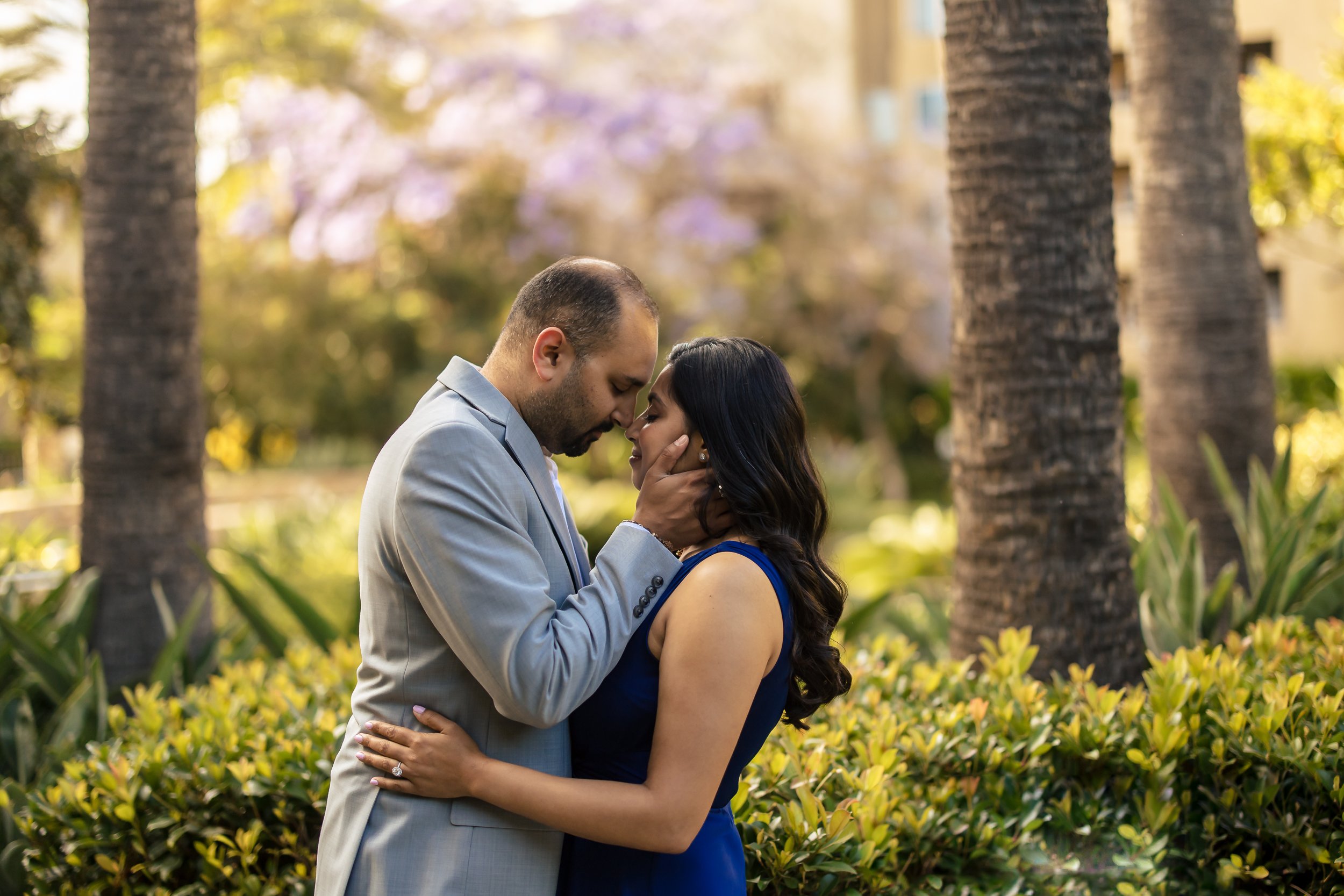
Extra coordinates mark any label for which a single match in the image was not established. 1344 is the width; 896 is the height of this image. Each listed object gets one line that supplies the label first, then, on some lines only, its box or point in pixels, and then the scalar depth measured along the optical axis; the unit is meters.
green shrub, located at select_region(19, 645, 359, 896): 2.98
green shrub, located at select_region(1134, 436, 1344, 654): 4.36
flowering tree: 16.77
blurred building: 23.22
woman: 2.06
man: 1.97
